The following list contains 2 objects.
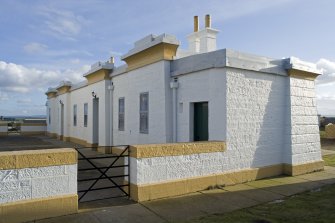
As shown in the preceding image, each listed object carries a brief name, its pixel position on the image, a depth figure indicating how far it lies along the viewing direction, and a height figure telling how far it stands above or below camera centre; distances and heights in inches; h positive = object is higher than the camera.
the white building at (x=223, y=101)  360.5 +28.1
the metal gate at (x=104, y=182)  296.5 -66.9
